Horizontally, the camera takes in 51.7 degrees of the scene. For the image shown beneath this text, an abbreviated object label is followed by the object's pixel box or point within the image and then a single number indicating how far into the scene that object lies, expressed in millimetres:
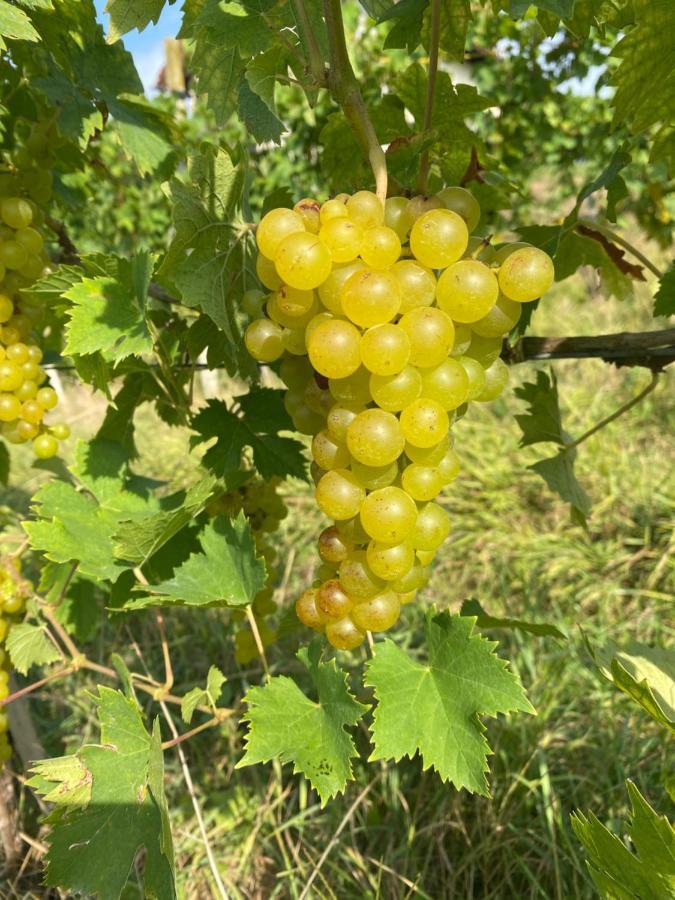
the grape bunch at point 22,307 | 321
